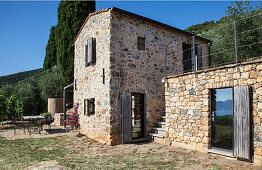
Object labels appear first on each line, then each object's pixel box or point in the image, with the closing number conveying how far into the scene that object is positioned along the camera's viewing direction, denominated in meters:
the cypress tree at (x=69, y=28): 15.09
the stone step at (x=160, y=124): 7.95
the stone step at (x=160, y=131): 7.54
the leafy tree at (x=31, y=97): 16.78
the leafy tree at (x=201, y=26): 24.86
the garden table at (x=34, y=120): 9.74
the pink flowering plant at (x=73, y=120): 10.18
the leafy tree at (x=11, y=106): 12.66
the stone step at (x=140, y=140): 7.52
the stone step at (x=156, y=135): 7.30
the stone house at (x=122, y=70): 7.34
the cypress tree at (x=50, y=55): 20.45
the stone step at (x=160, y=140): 7.20
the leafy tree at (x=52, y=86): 16.31
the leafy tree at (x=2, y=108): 11.31
